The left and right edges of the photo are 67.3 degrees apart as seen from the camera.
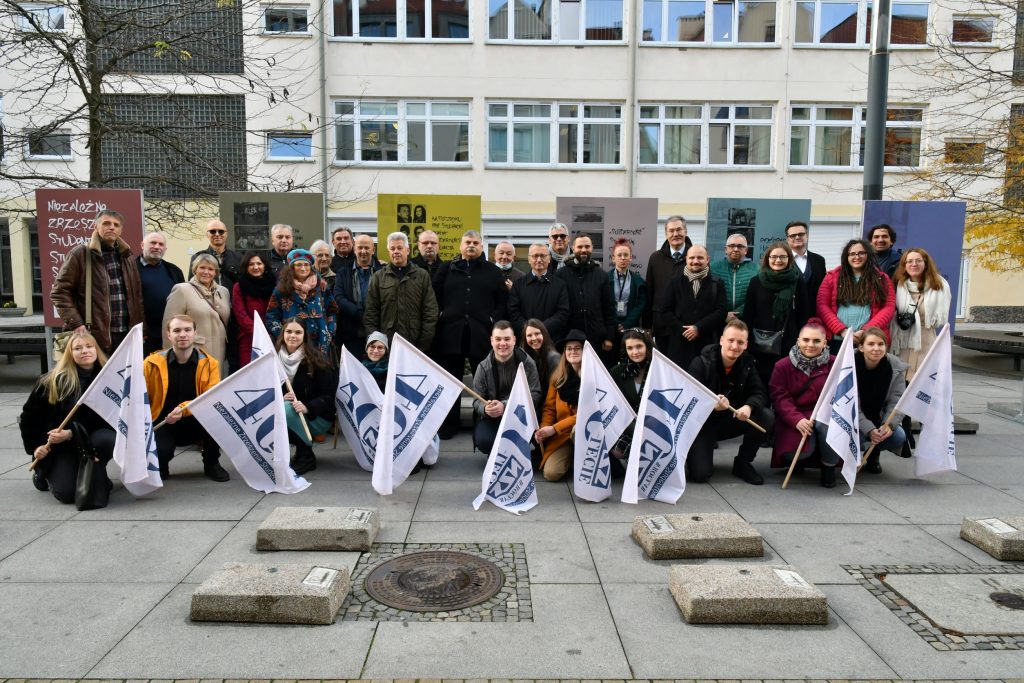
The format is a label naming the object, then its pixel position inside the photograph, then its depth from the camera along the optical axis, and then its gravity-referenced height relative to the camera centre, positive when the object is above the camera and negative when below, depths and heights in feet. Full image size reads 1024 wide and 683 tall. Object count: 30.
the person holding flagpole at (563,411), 20.94 -4.35
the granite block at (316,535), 15.53 -5.74
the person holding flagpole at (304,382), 21.84 -3.80
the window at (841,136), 73.82 +11.41
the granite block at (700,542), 15.25 -5.70
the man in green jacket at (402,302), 25.14 -1.66
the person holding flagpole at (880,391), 21.15 -3.76
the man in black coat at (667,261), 26.25 -0.26
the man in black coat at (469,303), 25.93 -1.74
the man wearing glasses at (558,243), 27.25 +0.33
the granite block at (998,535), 15.28 -5.67
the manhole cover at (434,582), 13.25 -6.01
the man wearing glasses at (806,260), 26.07 -0.19
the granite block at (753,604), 12.44 -5.63
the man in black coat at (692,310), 24.76 -1.85
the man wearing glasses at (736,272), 25.93 -0.62
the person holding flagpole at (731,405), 21.04 -4.12
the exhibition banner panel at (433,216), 32.99 +1.50
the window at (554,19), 71.92 +21.69
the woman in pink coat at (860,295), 23.91 -1.24
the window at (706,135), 73.36 +11.29
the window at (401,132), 71.97 +11.15
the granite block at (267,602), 12.34 -5.64
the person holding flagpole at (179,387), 20.22 -3.64
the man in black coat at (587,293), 26.02 -1.36
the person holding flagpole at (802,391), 20.66 -3.75
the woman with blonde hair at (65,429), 18.43 -4.30
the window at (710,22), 72.79 +21.88
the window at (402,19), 71.26 +21.42
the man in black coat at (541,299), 25.43 -1.56
